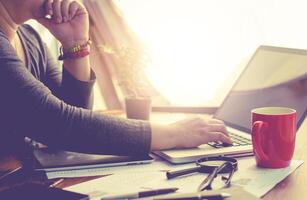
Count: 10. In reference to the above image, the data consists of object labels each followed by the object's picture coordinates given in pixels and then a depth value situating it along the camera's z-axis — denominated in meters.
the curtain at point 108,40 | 2.31
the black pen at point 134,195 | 1.12
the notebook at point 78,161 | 1.34
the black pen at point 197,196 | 1.07
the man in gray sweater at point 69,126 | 1.37
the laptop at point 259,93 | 1.41
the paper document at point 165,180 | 1.19
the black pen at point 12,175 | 1.29
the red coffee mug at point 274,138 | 1.28
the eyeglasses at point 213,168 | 1.21
